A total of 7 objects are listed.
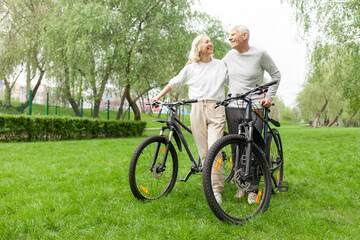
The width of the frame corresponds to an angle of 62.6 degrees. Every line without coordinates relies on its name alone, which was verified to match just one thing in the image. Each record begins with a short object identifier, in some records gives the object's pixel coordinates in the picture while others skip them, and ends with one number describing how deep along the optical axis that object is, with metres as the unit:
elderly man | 3.35
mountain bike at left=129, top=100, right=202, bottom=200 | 3.15
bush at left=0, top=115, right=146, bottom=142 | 11.20
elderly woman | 3.32
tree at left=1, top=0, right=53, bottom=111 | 20.47
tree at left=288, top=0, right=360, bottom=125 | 11.38
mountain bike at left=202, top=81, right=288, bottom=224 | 2.60
